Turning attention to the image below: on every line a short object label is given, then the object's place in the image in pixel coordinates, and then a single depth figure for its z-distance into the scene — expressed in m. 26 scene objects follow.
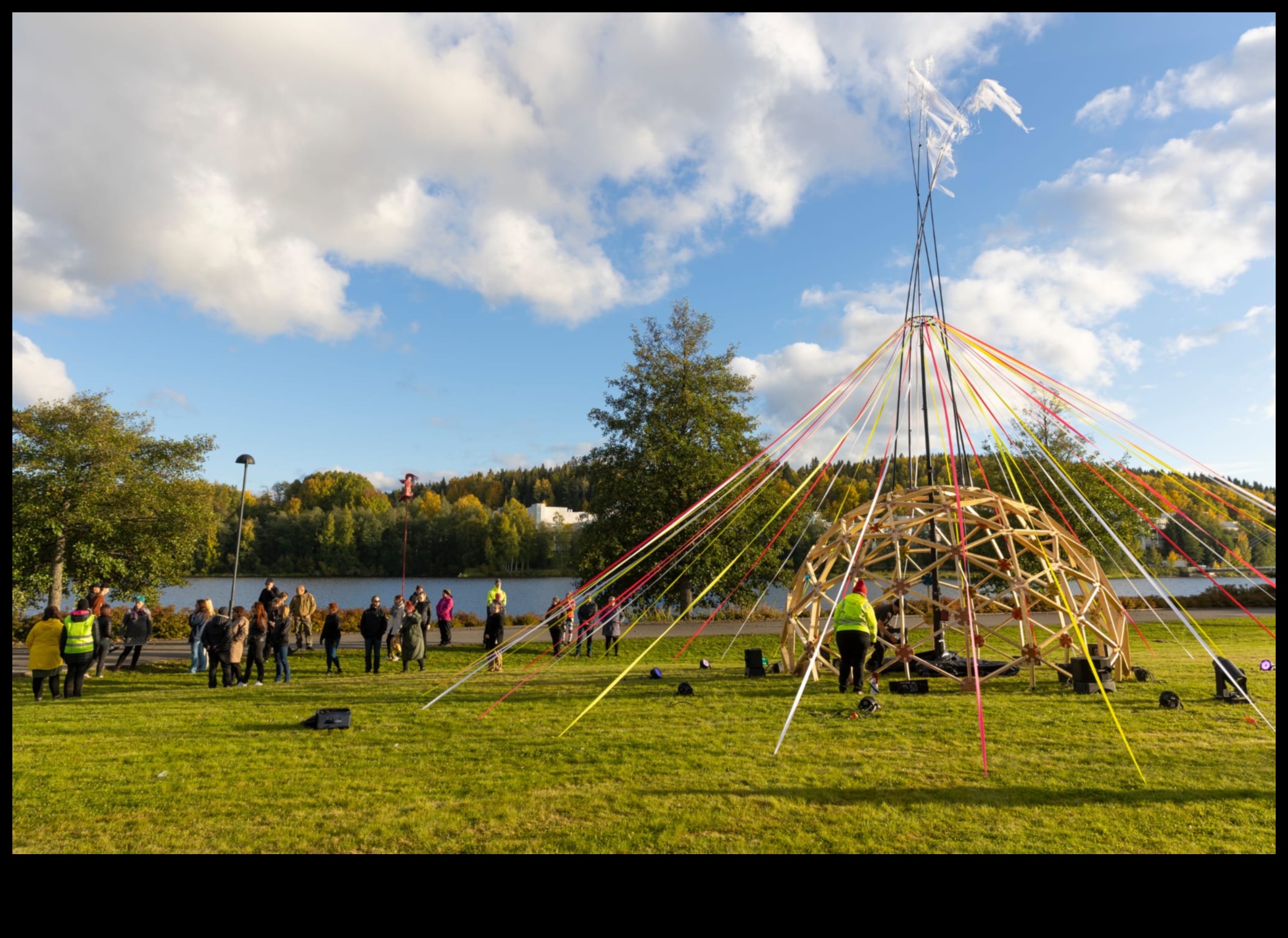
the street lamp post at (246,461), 21.77
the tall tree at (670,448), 24.78
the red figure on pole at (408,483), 22.70
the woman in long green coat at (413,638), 14.48
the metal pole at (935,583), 10.84
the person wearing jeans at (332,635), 13.86
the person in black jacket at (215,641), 12.27
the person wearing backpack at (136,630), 14.08
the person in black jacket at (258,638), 12.52
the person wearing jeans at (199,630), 13.62
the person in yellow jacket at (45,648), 10.67
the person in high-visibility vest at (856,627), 9.54
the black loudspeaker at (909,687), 9.91
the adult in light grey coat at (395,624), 15.77
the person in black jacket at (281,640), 12.91
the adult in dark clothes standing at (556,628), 15.58
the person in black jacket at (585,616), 15.50
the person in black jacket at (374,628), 13.73
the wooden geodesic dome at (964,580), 10.62
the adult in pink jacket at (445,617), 17.95
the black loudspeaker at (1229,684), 9.13
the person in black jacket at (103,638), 12.75
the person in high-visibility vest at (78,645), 10.91
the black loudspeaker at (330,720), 8.66
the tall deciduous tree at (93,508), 20.06
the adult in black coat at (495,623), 15.87
